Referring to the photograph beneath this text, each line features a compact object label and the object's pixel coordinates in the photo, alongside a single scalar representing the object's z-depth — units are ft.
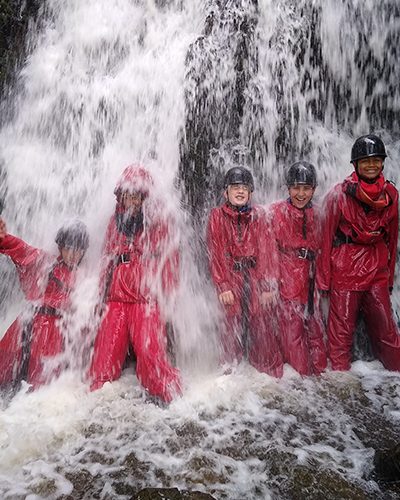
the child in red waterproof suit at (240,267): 15.37
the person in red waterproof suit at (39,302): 13.87
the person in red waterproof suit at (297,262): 15.25
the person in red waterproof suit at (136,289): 13.42
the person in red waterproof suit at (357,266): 14.65
